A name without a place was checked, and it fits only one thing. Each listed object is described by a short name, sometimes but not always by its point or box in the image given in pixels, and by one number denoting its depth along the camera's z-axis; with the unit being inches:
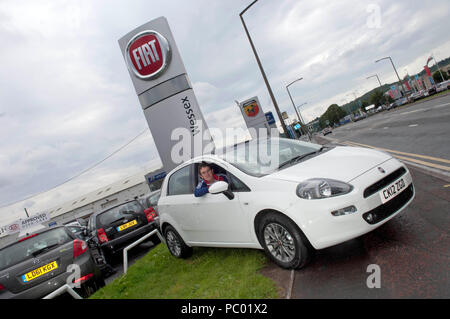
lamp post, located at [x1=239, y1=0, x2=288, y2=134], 621.3
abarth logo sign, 798.5
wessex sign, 499.2
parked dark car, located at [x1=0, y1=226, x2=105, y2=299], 181.6
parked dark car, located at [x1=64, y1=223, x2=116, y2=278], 271.0
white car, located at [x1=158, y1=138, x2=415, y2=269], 124.6
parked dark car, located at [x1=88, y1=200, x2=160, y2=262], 309.3
